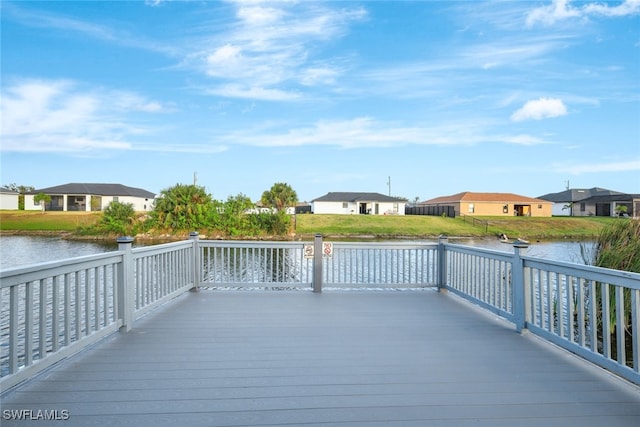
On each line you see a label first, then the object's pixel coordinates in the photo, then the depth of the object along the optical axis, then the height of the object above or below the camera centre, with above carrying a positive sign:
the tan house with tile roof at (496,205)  48.94 +1.59
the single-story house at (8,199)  52.56 +2.90
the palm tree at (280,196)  46.41 +2.66
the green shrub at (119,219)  32.34 +0.11
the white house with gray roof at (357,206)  54.09 +1.73
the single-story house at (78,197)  50.16 +2.98
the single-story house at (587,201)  48.75 +2.12
